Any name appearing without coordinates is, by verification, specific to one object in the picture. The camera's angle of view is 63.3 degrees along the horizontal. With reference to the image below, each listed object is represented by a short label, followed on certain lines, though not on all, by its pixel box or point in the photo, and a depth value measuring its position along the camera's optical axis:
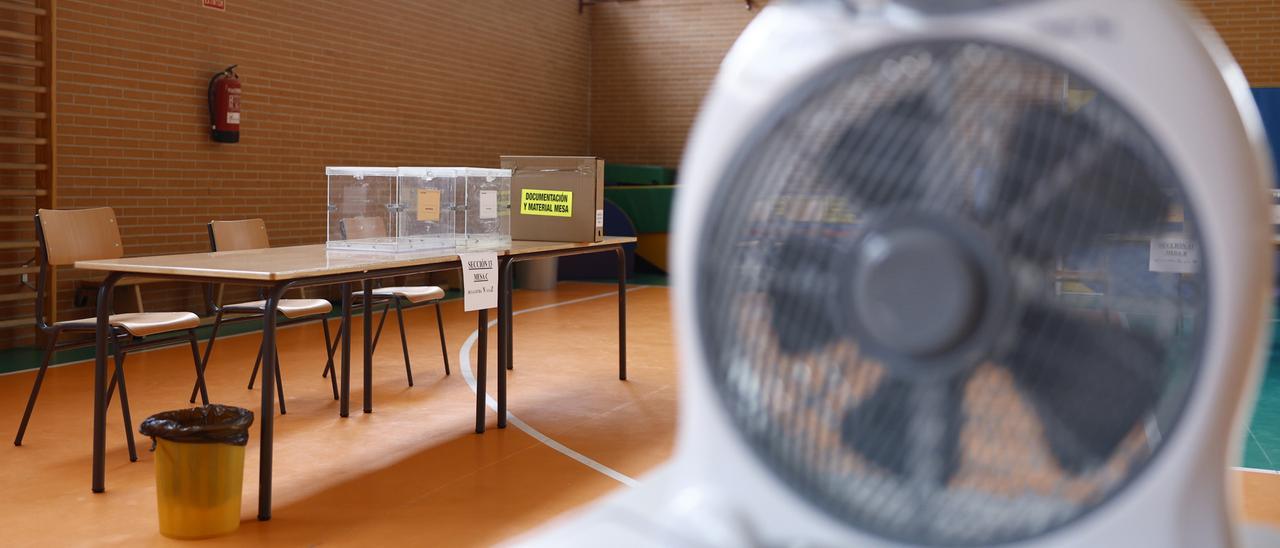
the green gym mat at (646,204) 10.50
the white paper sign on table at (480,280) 3.95
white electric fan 0.48
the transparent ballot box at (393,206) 4.39
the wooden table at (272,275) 3.08
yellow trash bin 2.86
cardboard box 4.93
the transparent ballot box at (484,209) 4.61
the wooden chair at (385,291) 4.38
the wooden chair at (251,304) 4.32
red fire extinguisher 7.02
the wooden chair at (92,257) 3.67
